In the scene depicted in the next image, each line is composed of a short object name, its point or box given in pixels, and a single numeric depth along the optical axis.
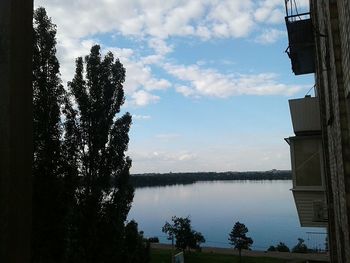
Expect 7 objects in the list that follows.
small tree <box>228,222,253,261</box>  39.12
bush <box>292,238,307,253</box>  43.44
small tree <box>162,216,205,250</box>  39.59
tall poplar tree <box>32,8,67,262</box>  11.91
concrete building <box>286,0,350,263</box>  5.41
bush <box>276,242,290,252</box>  45.25
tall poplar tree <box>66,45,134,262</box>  13.58
